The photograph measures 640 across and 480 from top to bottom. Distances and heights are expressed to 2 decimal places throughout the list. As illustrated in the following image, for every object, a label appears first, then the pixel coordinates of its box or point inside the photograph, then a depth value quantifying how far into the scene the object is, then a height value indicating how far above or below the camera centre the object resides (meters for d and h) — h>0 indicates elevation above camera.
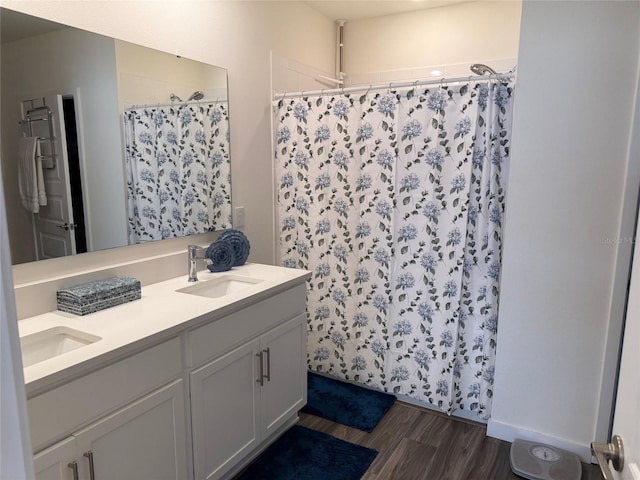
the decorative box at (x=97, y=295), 1.65 -0.51
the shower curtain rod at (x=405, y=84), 2.20 +0.44
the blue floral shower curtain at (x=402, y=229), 2.28 -0.37
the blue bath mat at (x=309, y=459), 2.00 -1.40
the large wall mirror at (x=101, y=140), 1.59 +0.10
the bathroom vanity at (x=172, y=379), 1.24 -0.75
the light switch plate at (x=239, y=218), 2.61 -0.32
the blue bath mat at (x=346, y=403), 2.45 -1.40
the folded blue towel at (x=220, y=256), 2.26 -0.47
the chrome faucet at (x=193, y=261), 2.16 -0.48
